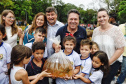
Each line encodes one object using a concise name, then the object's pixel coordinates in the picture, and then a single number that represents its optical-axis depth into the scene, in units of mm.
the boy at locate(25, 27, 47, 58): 2657
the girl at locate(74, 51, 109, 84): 2279
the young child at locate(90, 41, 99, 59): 2539
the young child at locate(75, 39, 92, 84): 2300
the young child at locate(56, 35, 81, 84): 2328
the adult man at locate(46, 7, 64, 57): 3171
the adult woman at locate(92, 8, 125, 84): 2436
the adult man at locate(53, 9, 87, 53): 2613
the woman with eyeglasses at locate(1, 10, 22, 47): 3105
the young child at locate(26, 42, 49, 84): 2266
